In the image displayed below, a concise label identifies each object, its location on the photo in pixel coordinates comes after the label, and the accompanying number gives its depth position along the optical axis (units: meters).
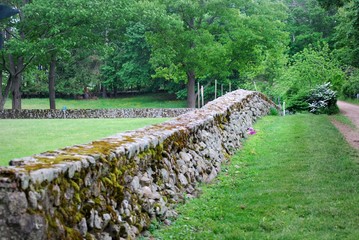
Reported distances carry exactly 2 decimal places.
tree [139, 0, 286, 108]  31.98
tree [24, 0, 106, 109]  26.13
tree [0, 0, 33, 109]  26.41
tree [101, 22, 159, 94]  49.16
